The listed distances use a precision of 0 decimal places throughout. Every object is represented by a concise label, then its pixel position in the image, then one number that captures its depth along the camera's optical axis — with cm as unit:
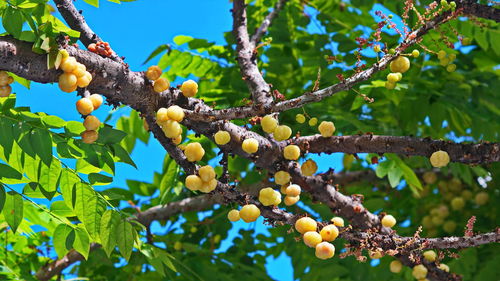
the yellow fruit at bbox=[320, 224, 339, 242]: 249
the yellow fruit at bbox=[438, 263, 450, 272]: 313
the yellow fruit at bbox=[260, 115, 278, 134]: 258
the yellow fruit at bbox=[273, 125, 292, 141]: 261
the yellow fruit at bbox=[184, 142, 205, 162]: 249
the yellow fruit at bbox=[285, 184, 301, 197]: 269
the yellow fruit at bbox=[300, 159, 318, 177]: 275
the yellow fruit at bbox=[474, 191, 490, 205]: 527
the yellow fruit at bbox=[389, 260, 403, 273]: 335
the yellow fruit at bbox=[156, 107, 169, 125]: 238
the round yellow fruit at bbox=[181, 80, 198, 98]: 252
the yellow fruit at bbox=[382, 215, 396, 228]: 315
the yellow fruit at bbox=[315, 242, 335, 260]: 245
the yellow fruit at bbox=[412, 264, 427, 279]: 302
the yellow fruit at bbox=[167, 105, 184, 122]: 238
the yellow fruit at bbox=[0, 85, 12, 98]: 227
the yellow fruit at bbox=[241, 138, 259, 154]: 262
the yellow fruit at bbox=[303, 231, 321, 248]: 248
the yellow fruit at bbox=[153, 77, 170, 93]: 246
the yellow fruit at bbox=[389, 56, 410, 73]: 244
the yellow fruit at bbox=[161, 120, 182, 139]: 239
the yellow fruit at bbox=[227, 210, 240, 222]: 258
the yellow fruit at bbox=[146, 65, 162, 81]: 244
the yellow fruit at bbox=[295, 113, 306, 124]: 272
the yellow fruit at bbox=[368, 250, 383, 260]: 258
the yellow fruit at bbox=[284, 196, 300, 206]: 271
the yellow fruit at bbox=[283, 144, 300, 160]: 273
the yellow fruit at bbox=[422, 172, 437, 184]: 550
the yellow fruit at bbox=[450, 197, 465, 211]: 539
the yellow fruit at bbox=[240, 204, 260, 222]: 247
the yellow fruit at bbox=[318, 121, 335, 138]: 279
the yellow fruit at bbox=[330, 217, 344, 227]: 270
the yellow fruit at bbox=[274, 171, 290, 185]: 275
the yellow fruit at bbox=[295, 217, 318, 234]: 250
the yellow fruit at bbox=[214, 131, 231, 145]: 255
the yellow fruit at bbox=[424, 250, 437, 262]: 309
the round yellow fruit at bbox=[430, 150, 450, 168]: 269
